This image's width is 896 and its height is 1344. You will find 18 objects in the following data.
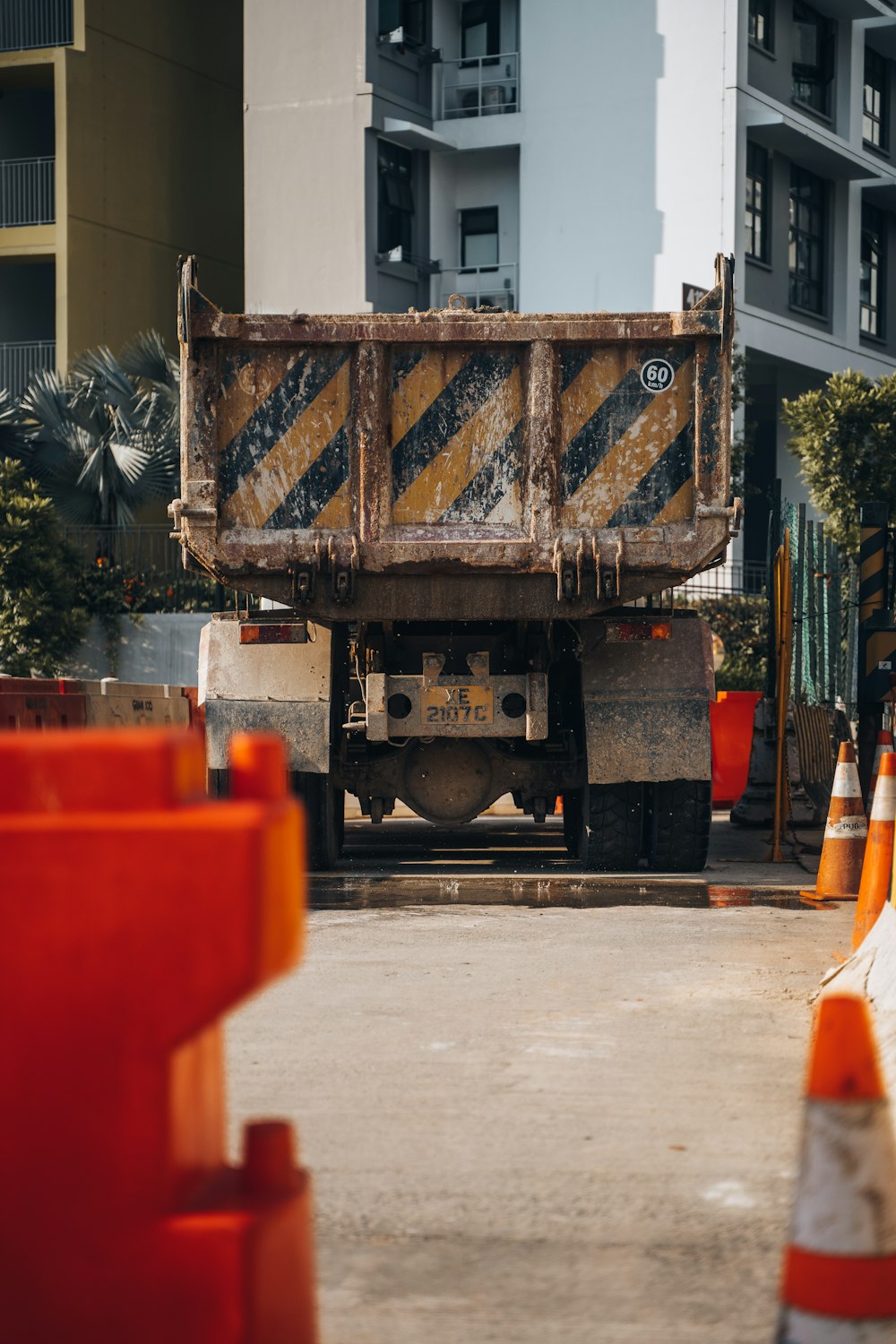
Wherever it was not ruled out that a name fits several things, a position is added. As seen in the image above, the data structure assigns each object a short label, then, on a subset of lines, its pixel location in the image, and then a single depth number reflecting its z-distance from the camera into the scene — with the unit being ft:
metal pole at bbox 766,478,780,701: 40.60
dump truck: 31.71
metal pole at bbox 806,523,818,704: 56.03
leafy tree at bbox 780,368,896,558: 81.97
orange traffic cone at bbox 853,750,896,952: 23.72
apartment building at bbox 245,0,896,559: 99.14
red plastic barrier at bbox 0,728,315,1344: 8.07
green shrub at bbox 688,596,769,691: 78.69
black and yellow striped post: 44.04
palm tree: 83.56
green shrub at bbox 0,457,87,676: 77.25
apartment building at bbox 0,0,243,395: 100.48
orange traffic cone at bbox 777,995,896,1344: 8.63
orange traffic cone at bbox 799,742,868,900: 29.76
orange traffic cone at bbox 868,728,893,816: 36.94
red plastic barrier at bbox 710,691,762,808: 51.01
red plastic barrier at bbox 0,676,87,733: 35.12
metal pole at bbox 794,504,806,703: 54.90
